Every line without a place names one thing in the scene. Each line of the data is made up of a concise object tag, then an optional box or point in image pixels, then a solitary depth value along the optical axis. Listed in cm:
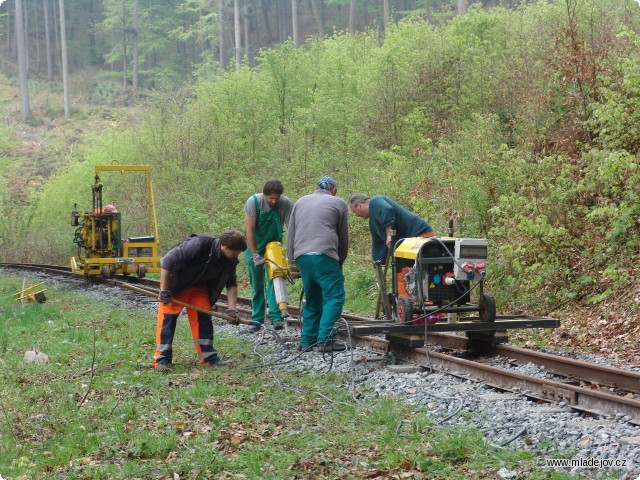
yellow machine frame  2158
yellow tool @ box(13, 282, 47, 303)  1851
